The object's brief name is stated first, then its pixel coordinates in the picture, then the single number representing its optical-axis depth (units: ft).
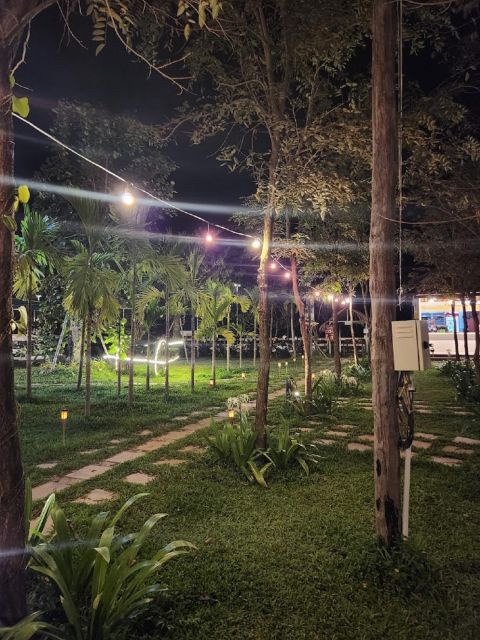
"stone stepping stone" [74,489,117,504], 14.44
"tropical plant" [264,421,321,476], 17.46
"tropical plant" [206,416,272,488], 16.72
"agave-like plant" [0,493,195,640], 7.29
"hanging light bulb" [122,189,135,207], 23.75
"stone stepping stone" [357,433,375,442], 22.47
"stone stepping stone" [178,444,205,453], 20.38
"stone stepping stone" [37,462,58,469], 17.86
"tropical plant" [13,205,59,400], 29.98
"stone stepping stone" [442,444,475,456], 20.12
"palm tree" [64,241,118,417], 26.21
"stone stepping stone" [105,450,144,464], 18.88
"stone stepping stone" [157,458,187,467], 18.40
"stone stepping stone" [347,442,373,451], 20.79
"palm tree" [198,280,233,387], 42.24
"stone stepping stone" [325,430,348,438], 23.25
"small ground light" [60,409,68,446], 19.54
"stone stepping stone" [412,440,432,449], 21.30
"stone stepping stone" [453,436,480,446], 21.94
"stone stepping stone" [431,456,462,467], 18.52
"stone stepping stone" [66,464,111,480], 16.97
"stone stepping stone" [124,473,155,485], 16.38
